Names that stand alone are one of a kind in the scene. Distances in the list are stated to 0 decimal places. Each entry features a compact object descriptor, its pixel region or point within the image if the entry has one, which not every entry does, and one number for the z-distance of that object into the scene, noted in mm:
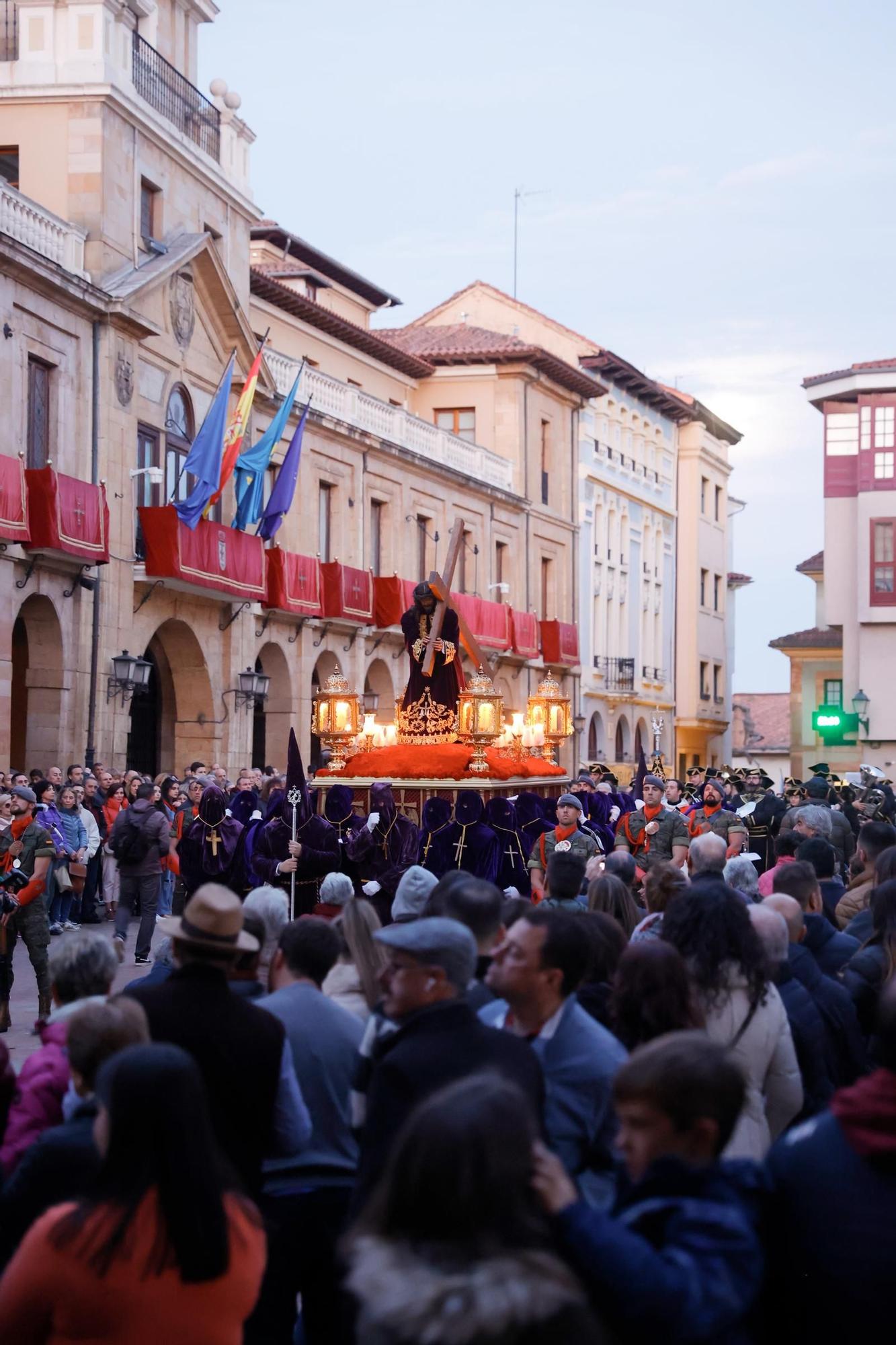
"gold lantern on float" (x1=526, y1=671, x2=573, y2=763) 20556
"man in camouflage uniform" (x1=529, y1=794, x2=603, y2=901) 12438
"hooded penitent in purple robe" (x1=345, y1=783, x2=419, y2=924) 14289
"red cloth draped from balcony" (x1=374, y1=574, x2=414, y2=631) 36375
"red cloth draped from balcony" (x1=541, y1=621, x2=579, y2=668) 45875
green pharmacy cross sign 46156
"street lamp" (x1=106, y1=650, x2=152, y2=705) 26000
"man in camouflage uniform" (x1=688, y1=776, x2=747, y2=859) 13594
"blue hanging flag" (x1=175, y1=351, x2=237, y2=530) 26516
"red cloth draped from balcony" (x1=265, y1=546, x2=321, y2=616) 31562
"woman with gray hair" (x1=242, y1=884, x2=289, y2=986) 6496
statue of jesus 18812
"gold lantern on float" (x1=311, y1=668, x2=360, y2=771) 18953
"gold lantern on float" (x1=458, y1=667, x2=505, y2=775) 18125
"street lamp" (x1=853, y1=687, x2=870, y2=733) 48188
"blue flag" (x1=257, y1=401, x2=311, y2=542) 30016
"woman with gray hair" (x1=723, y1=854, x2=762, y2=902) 8666
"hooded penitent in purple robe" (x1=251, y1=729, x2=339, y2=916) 13828
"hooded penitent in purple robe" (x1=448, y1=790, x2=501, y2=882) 15883
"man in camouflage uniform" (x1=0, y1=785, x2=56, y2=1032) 12602
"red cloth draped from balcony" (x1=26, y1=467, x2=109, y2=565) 23297
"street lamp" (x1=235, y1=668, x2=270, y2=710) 30625
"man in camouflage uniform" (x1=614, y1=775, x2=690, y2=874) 14250
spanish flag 27734
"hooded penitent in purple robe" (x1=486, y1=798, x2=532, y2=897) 16078
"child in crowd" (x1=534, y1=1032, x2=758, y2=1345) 3131
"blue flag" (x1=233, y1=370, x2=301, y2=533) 28875
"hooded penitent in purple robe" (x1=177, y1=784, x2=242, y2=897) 14906
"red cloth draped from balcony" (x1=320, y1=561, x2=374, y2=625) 34156
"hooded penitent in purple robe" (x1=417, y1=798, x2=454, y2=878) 15953
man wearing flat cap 4289
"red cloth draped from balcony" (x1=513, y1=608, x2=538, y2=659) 42594
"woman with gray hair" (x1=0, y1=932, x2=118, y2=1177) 4660
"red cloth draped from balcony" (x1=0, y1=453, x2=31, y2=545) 22078
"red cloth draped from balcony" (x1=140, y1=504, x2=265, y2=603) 26750
